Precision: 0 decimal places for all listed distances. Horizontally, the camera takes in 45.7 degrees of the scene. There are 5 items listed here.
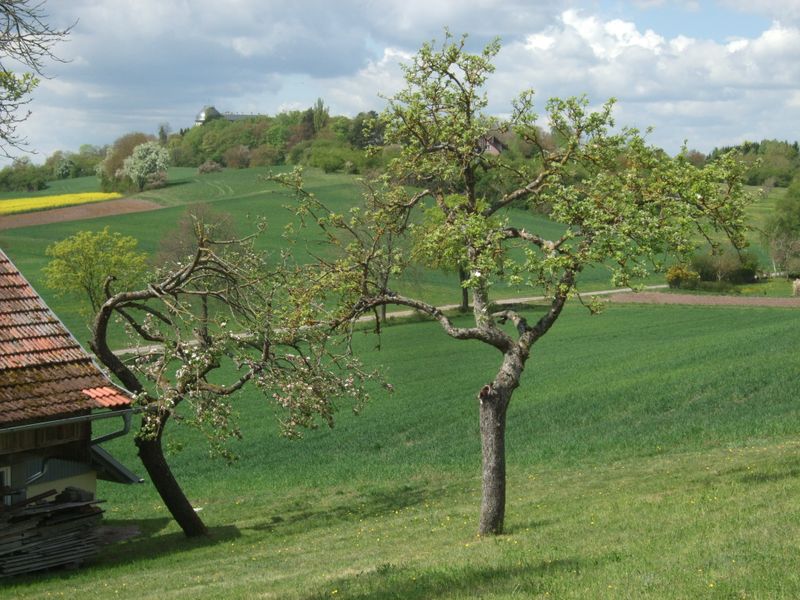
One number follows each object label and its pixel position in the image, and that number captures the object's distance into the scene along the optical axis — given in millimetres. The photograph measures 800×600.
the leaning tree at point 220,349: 16469
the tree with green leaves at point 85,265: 51344
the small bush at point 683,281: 68375
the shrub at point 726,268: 70000
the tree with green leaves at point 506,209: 13234
